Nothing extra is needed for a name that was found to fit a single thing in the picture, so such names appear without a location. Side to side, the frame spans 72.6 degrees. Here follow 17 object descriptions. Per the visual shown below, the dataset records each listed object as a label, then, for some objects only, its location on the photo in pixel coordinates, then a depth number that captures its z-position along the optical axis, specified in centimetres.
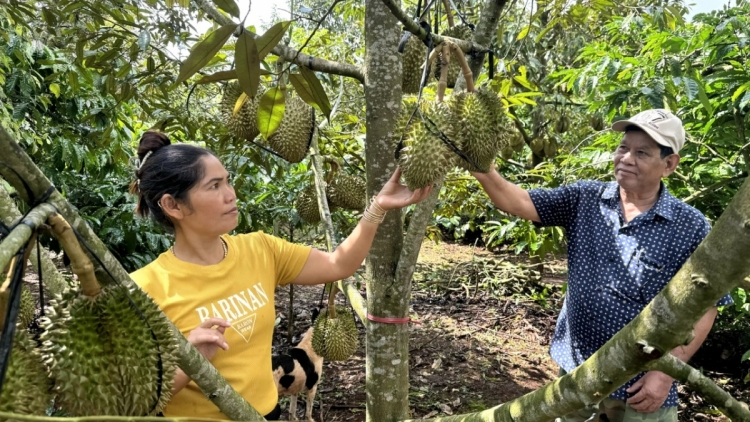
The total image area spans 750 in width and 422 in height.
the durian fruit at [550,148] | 465
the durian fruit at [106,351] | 71
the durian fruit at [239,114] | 184
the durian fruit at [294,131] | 184
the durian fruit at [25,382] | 61
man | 163
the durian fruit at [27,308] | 179
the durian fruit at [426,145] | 125
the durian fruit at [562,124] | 495
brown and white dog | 262
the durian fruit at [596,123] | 493
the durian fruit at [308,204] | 258
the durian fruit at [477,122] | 129
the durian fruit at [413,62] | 189
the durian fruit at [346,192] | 244
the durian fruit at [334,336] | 252
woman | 128
